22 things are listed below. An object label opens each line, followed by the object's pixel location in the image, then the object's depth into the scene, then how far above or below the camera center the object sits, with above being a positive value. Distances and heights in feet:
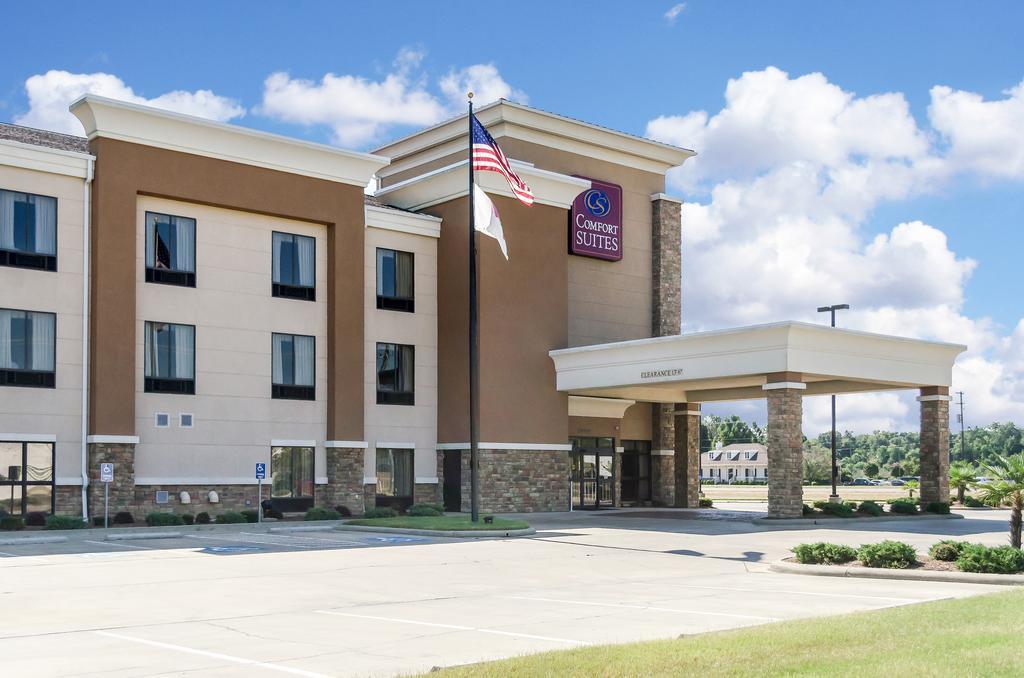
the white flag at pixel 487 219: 104.58 +18.18
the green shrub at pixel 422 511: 119.34 -10.77
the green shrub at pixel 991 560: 59.72 -8.29
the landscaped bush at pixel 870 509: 123.75 -11.27
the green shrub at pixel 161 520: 104.63 -10.19
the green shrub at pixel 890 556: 64.13 -8.58
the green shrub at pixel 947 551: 65.51 -8.50
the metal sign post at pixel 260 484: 108.37 -7.35
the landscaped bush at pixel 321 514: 115.65 -10.80
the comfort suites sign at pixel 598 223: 144.25 +24.80
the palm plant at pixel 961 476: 159.53 -9.78
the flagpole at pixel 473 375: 102.99 +3.41
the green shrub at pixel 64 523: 99.30 -9.88
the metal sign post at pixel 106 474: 99.14 -5.48
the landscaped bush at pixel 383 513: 119.44 -11.06
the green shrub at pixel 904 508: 126.52 -11.38
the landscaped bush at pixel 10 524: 97.86 -9.79
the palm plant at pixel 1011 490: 66.74 -4.95
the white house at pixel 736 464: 554.05 -27.61
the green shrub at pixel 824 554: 67.10 -8.83
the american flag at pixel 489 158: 104.42 +24.04
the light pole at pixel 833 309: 192.03 +17.41
